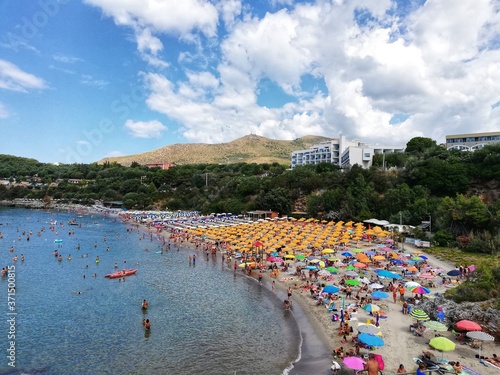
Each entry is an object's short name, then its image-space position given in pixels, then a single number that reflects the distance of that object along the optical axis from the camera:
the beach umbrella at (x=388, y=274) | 24.98
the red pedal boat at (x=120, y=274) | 31.61
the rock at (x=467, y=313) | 16.59
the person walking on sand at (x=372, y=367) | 13.12
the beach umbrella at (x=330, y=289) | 22.50
